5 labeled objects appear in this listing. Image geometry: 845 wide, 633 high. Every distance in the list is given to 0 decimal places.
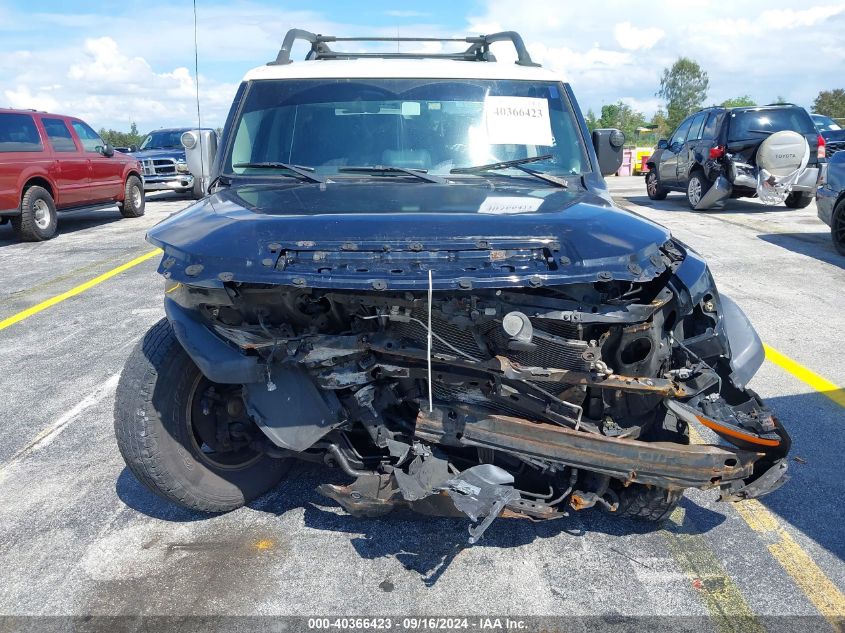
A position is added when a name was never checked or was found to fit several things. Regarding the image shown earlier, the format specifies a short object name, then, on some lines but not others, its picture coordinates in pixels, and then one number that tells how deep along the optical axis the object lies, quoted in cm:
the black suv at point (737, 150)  1242
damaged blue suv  246
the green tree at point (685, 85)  8106
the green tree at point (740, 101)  7016
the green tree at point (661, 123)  6027
